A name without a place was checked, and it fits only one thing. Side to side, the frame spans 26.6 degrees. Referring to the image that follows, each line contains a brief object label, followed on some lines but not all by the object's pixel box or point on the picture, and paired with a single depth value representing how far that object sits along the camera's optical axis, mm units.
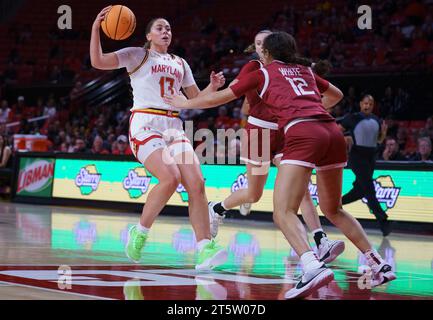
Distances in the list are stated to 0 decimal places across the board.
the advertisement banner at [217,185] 14773
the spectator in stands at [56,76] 31314
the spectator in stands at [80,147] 21359
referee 13875
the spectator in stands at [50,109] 28531
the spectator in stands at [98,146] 20578
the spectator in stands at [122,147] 19828
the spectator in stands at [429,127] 18245
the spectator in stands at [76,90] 29594
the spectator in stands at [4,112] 28797
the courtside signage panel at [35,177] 20156
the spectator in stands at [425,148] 15383
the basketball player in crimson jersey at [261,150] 8727
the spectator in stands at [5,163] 21938
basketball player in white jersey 8312
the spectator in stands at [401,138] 18983
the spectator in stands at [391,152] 16703
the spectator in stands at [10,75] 32000
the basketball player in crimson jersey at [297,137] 6727
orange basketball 8922
